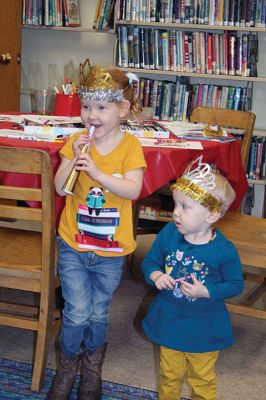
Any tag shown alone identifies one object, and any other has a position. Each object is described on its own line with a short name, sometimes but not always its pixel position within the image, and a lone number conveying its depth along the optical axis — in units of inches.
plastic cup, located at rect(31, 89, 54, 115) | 113.0
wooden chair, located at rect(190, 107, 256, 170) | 111.0
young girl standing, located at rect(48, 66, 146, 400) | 64.7
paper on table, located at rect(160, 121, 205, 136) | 99.3
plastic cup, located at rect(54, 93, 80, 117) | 110.7
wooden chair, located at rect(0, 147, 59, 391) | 65.0
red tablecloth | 77.6
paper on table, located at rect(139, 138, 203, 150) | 83.1
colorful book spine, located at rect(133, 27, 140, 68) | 154.5
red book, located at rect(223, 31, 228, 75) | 150.4
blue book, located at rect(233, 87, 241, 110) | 153.6
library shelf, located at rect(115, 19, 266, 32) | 145.9
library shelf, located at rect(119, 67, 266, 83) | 148.5
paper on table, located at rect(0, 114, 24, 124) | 99.9
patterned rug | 73.4
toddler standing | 58.1
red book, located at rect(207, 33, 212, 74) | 151.1
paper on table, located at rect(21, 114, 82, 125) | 96.3
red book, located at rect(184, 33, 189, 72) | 152.6
